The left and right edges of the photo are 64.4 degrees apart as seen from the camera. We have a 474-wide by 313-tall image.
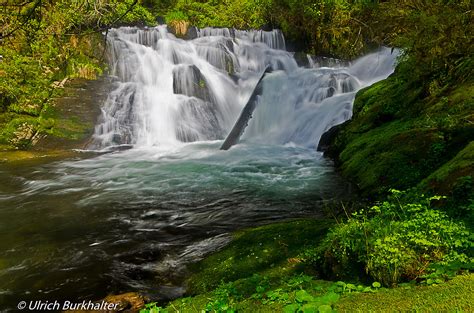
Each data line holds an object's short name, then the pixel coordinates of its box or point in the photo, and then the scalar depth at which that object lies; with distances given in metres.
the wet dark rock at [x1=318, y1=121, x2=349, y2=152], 12.00
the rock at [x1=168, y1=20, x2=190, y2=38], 21.58
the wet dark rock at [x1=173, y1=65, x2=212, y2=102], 17.50
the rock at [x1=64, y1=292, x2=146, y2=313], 4.48
